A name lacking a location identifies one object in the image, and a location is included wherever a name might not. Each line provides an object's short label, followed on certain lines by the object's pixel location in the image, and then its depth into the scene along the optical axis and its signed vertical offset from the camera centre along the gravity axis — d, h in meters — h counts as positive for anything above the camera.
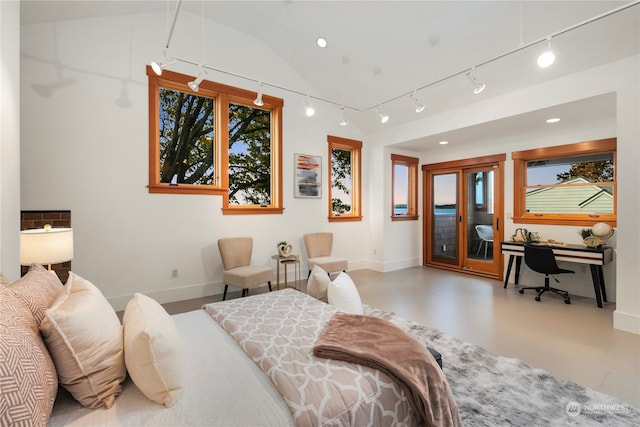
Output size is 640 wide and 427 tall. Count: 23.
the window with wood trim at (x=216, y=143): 3.96 +1.03
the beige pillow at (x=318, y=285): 2.56 -0.64
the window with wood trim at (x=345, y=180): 5.84 +0.66
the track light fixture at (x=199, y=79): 3.06 +1.39
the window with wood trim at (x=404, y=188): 6.13 +0.52
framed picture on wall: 5.12 +0.64
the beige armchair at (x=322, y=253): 4.76 -0.72
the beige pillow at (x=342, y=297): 2.43 -0.71
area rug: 1.74 -1.22
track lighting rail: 2.22 +1.55
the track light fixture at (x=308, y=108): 3.86 +1.37
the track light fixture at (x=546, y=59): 2.53 +1.32
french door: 5.37 -0.07
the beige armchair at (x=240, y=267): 3.77 -0.77
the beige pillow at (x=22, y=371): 0.76 -0.46
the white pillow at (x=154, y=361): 1.14 -0.59
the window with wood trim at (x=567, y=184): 4.12 +0.41
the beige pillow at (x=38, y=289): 1.18 -0.34
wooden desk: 3.72 -0.61
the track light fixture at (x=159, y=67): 2.88 +1.44
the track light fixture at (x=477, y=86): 3.11 +1.33
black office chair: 3.93 -0.71
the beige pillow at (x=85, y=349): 1.06 -0.52
